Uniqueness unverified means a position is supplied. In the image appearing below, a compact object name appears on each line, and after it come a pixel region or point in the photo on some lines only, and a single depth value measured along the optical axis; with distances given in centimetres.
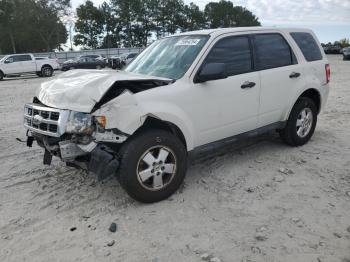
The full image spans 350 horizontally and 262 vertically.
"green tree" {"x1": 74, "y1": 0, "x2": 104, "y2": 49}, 6812
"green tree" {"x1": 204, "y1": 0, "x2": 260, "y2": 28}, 8625
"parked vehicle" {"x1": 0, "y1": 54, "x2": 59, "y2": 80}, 2308
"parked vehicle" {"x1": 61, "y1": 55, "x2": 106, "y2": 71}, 2941
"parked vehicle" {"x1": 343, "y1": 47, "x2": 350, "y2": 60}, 3350
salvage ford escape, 363
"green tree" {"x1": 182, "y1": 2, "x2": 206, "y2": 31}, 7825
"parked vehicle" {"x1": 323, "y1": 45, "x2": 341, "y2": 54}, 5458
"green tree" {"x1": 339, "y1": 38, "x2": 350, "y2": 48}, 6762
